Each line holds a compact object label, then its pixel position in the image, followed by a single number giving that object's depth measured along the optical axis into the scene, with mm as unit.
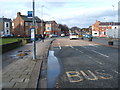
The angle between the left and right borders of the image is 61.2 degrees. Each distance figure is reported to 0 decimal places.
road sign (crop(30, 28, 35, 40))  7462
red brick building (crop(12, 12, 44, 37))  51015
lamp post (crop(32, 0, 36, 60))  7327
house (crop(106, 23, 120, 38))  36175
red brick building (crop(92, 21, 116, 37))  67695
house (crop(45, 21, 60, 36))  74587
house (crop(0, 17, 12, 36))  53175
